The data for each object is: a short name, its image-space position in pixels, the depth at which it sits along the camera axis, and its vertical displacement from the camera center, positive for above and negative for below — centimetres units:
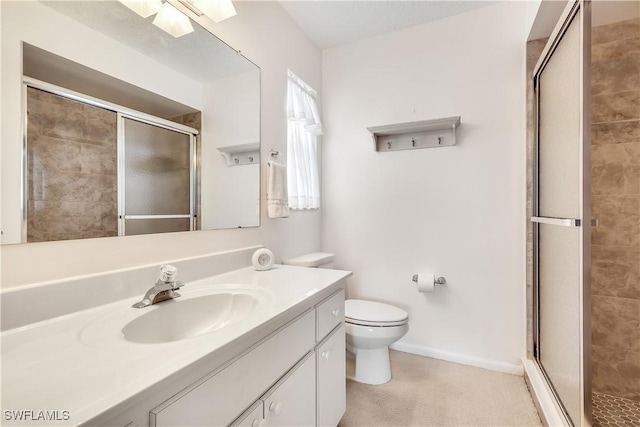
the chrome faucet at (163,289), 92 -25
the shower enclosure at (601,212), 140 +0
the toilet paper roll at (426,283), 198 -49
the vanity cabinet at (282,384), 62 -48
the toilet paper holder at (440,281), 201 -48
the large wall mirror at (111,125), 78 +31
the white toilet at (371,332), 167 -70
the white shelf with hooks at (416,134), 194 +57
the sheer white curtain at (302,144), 200 +51
